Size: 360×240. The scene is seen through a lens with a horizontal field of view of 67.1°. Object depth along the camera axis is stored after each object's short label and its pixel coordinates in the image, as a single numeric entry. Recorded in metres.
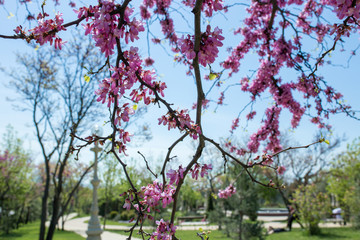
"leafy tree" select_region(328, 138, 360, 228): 13.20
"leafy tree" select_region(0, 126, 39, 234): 14.62
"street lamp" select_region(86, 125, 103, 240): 6.77
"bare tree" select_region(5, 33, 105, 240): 8.71
